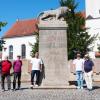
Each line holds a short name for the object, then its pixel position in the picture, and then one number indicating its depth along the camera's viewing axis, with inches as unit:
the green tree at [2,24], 893.8
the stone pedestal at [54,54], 348.6
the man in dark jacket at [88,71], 337.5
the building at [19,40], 1654.9
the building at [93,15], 1394.4
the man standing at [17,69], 342.9
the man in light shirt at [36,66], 343.2
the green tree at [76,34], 877.3
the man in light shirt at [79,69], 341.6
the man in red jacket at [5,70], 338.8
